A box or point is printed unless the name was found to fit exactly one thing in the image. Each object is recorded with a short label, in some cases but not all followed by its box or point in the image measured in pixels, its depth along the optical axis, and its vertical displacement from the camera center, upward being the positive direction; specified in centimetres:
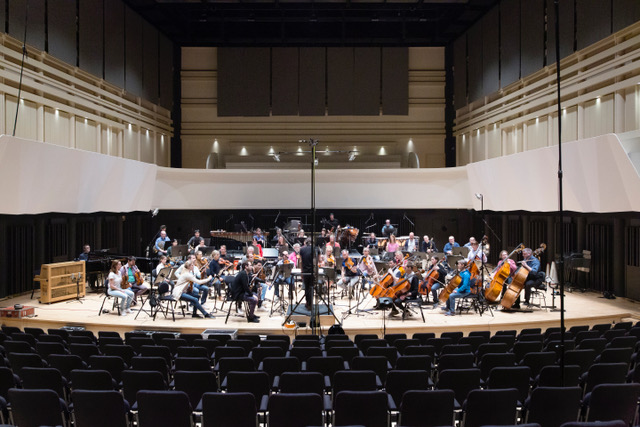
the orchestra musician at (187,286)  1204 -163
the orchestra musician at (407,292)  1187 -175
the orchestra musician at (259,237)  1853 -80
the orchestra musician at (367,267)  1348 -133
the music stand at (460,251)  1582 -108
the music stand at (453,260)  1386 -119
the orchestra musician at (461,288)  1251 -173
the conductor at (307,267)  1237 -122
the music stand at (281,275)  1214 -141
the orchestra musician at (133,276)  1334 -157
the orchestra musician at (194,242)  1853 -96
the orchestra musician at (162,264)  1353 -129
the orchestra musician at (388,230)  1960 -57
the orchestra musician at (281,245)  1601 -98
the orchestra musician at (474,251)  1409 -102
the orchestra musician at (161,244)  1784 -101
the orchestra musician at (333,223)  2064 -33
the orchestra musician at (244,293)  1177 -174
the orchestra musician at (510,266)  1272 -125
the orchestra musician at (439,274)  1337 -158
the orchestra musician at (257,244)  1644 -97
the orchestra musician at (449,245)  1806 -106
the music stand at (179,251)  1596 -110
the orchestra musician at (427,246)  1769 -114
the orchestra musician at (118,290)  1254 -180
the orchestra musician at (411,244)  1809 -101
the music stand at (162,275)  1235 -142
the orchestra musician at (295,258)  1550 -127
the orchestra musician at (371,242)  1926 -100
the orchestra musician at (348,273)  1406 -158
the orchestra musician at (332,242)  1604 -85
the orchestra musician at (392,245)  1747 -100
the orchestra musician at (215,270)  1381 -145
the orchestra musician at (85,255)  1627 -125
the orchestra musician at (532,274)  1305 -147
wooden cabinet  1431 -184
